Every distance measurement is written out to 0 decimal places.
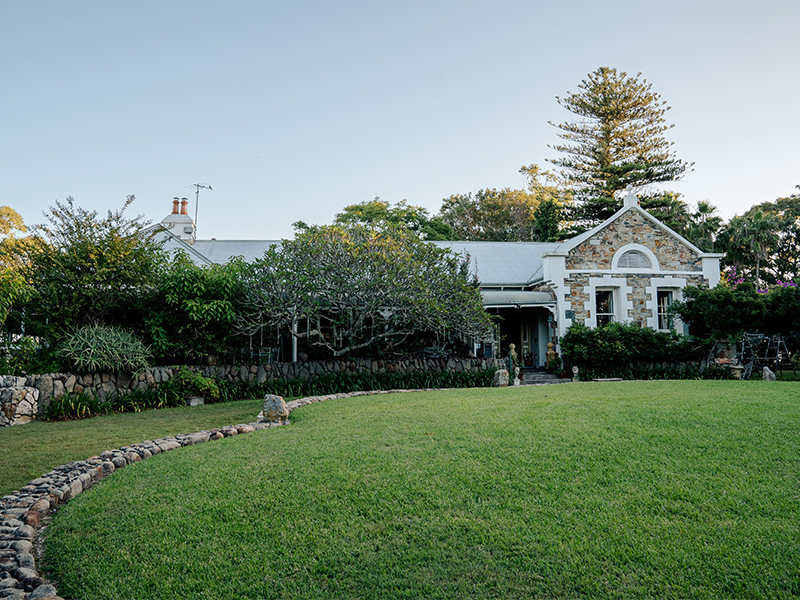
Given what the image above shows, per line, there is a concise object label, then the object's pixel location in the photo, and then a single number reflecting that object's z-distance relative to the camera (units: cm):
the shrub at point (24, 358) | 994
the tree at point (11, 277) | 916
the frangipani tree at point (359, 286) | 1160
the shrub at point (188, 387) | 1074
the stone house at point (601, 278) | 1617
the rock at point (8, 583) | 272
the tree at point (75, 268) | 1079
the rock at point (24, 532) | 341
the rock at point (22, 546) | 321
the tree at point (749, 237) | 2312
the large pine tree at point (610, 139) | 2936
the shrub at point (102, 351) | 1000
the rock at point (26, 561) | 298
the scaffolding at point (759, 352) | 1441
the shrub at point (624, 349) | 1477
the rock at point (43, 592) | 257
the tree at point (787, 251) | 2873
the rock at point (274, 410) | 769
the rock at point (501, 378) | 1294
